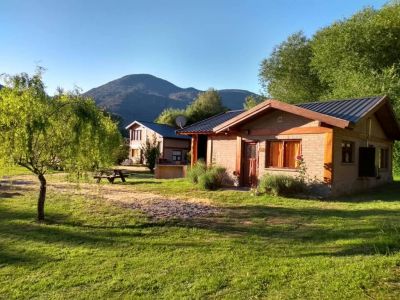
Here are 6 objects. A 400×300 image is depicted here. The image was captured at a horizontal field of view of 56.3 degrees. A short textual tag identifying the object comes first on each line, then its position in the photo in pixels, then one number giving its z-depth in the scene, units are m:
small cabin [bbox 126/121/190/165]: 39.97
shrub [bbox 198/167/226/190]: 15.77
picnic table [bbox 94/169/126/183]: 18.89
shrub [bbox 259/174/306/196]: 13.77
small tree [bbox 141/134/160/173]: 30.64
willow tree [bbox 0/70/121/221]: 8.63
